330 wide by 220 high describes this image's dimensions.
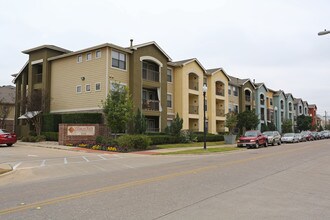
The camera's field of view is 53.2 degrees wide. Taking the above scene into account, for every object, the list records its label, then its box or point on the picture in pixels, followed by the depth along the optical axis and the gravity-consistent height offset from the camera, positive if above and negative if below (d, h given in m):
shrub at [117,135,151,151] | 25.08 -0.68
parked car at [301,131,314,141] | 51.05 -0.48
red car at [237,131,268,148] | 30.72 -0.71
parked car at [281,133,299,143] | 43.47 -0.77
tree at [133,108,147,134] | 30.52 +0.83
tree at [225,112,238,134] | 37.25 +1.30
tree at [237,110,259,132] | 43.03 +1.74
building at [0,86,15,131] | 38.81 +3.75
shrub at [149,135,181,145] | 29.80 -0.60
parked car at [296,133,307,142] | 47.23 -0.79
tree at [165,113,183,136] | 32.56 +0.67
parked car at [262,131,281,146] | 35.33 -0.54
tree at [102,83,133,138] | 26.64 +2.03
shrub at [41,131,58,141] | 30.61 -0.24
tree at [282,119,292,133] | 65.56 +1.23
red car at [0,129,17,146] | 27.08 -0.36
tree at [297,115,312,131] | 77.79 +2.37
